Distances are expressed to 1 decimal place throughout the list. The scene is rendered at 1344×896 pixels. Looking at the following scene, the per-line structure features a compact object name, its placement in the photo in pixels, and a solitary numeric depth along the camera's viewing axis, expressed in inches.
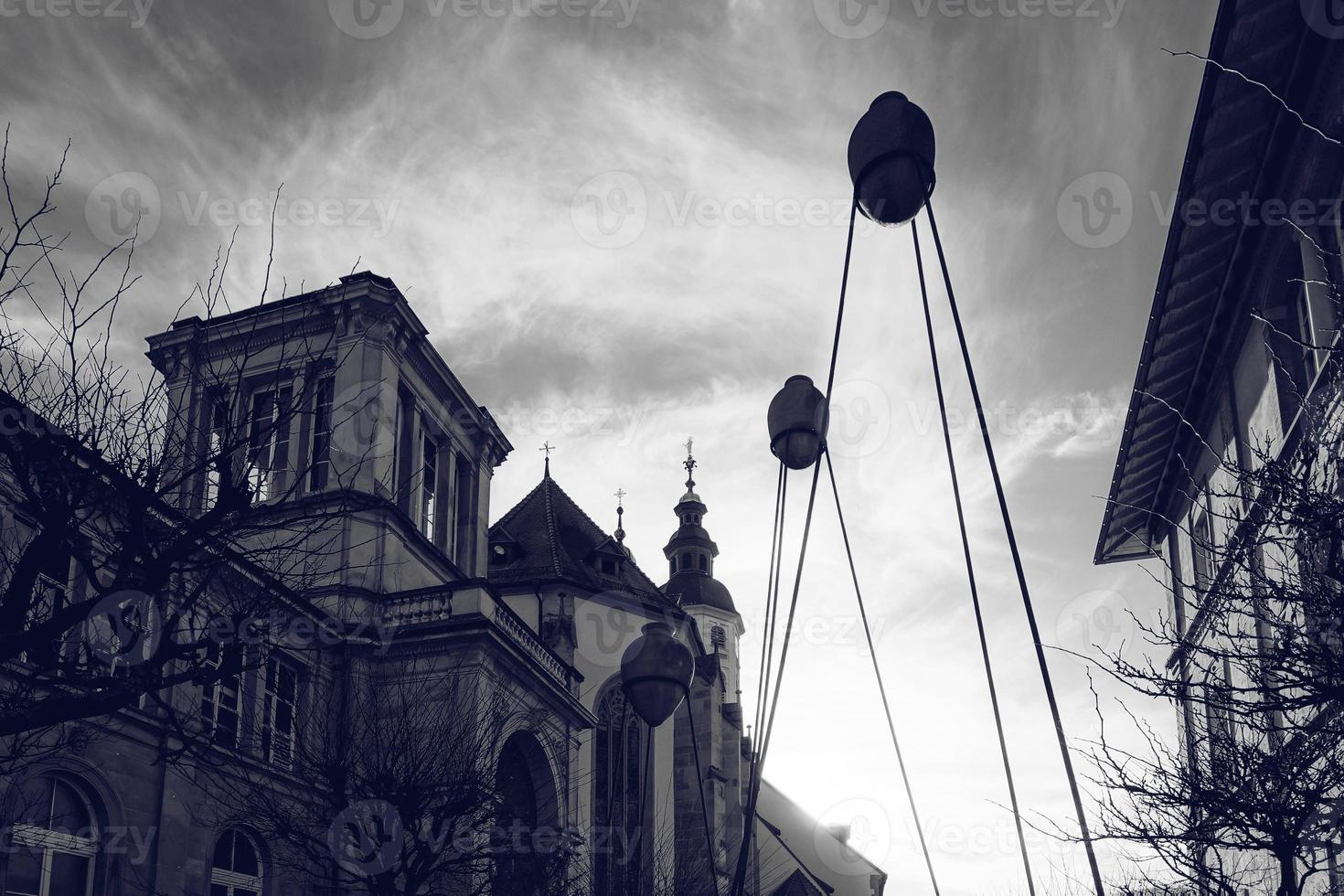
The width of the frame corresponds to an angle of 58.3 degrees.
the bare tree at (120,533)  326.3
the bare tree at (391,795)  644.1
